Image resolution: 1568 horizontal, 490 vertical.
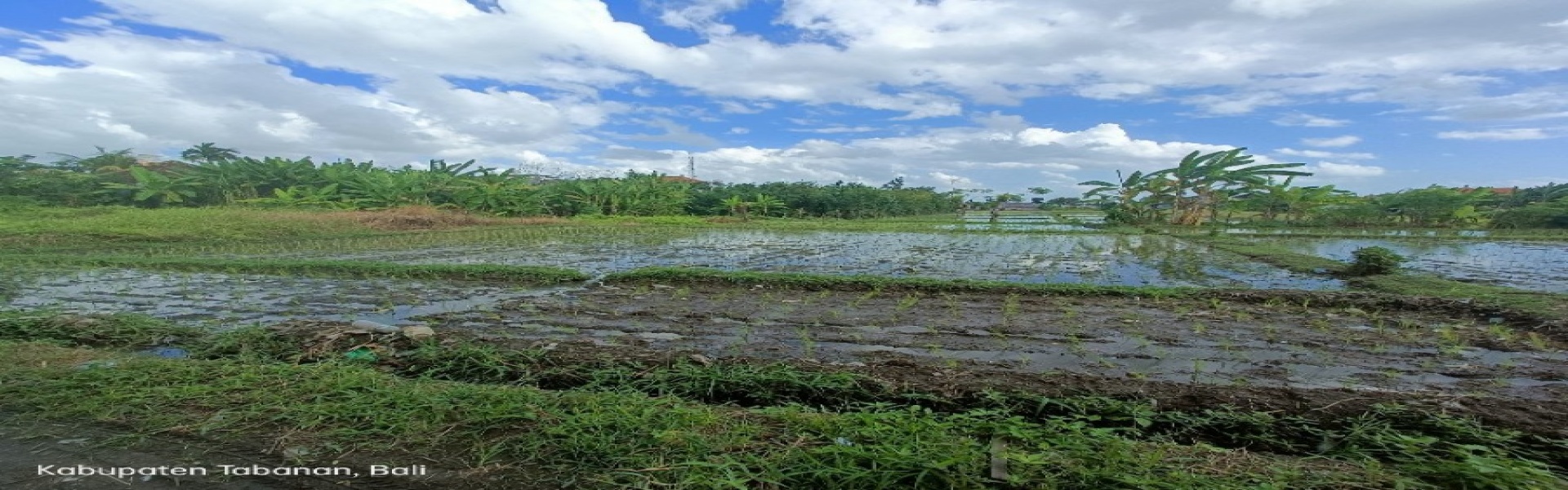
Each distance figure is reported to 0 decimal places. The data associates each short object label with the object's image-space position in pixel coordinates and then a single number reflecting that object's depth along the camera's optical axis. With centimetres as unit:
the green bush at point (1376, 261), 1005
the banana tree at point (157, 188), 2494
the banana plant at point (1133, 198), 2947
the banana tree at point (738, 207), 3362
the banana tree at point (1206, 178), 2666
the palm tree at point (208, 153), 3528
